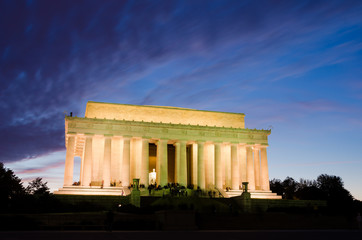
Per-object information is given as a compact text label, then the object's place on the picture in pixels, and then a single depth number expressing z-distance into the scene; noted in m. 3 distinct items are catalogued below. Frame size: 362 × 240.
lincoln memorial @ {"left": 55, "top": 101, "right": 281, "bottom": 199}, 53.72
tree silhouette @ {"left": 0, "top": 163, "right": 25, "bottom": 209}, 38.40
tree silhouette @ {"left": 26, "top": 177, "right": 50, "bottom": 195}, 77.00
